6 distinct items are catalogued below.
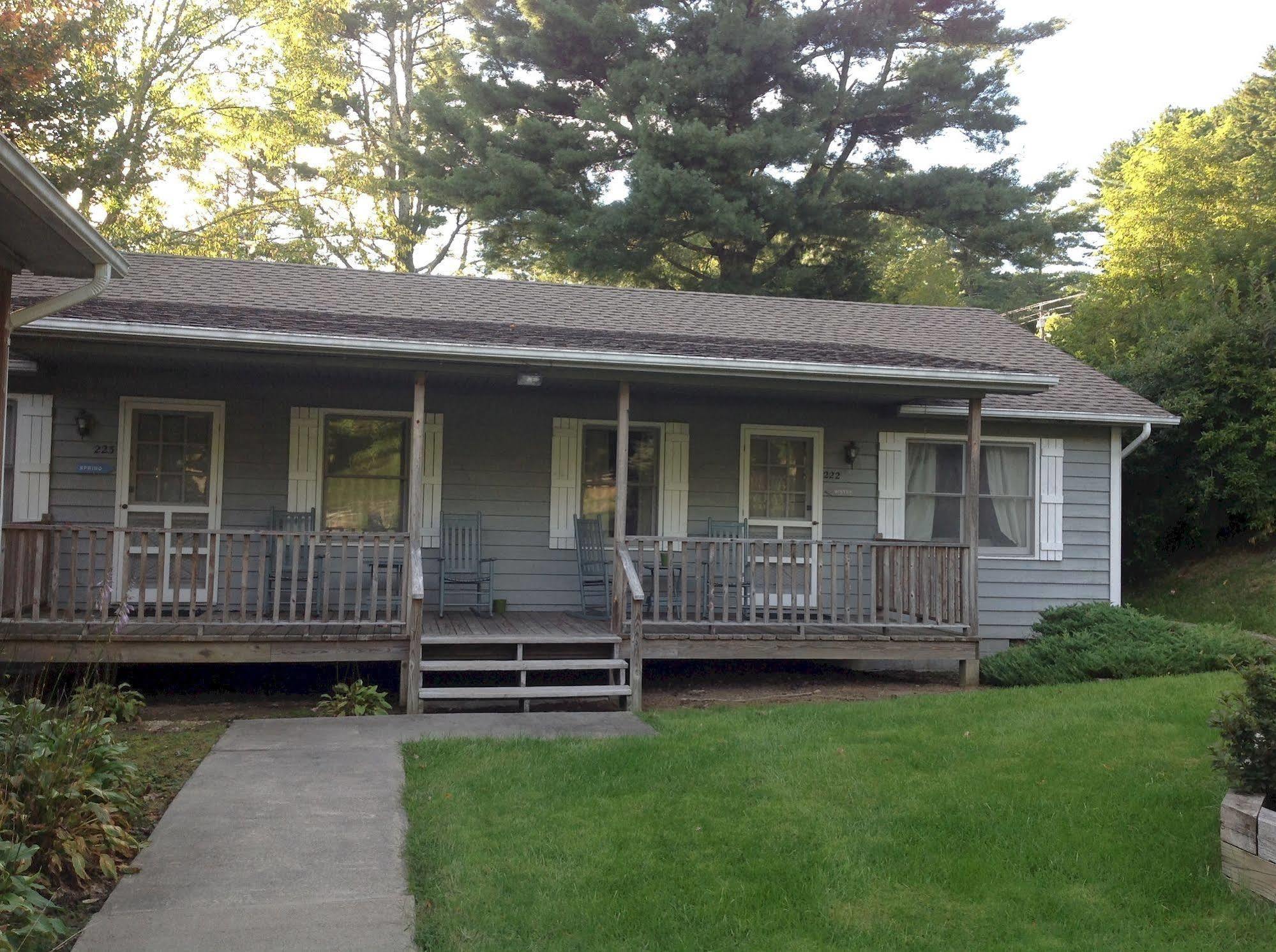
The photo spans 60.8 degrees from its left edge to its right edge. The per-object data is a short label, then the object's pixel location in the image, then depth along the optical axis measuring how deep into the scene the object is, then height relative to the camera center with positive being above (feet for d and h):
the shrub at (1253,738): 13.34 -2.40
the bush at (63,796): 13.30 -3.64
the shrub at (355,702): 24.50 -4.09
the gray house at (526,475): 25.08 +1.56
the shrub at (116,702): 20.63 -3.93
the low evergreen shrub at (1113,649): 28.14 -2.79
